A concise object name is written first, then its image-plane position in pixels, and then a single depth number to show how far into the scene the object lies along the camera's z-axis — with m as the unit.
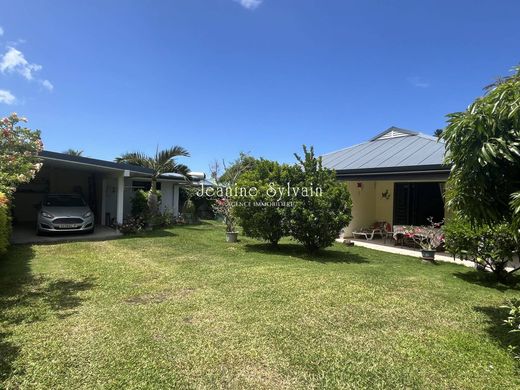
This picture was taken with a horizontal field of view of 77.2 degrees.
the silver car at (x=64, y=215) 11.35
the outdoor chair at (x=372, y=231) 13.47
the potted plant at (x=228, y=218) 11.99
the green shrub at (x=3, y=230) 7.01
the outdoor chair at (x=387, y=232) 13.31
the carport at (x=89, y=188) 15.84
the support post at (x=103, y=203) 16.22
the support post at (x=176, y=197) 20.25
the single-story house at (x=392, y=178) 11.29
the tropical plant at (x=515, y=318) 3.54
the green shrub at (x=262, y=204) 9.77
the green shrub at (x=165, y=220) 15.88
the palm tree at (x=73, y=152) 28.73
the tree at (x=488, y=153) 3.45
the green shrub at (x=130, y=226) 12.94
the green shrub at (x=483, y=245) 7.17
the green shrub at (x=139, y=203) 15.85
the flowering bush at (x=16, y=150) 6.21
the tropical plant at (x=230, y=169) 14.96
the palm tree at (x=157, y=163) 15.47
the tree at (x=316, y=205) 9.23
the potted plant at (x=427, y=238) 9.64
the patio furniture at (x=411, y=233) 10.49
